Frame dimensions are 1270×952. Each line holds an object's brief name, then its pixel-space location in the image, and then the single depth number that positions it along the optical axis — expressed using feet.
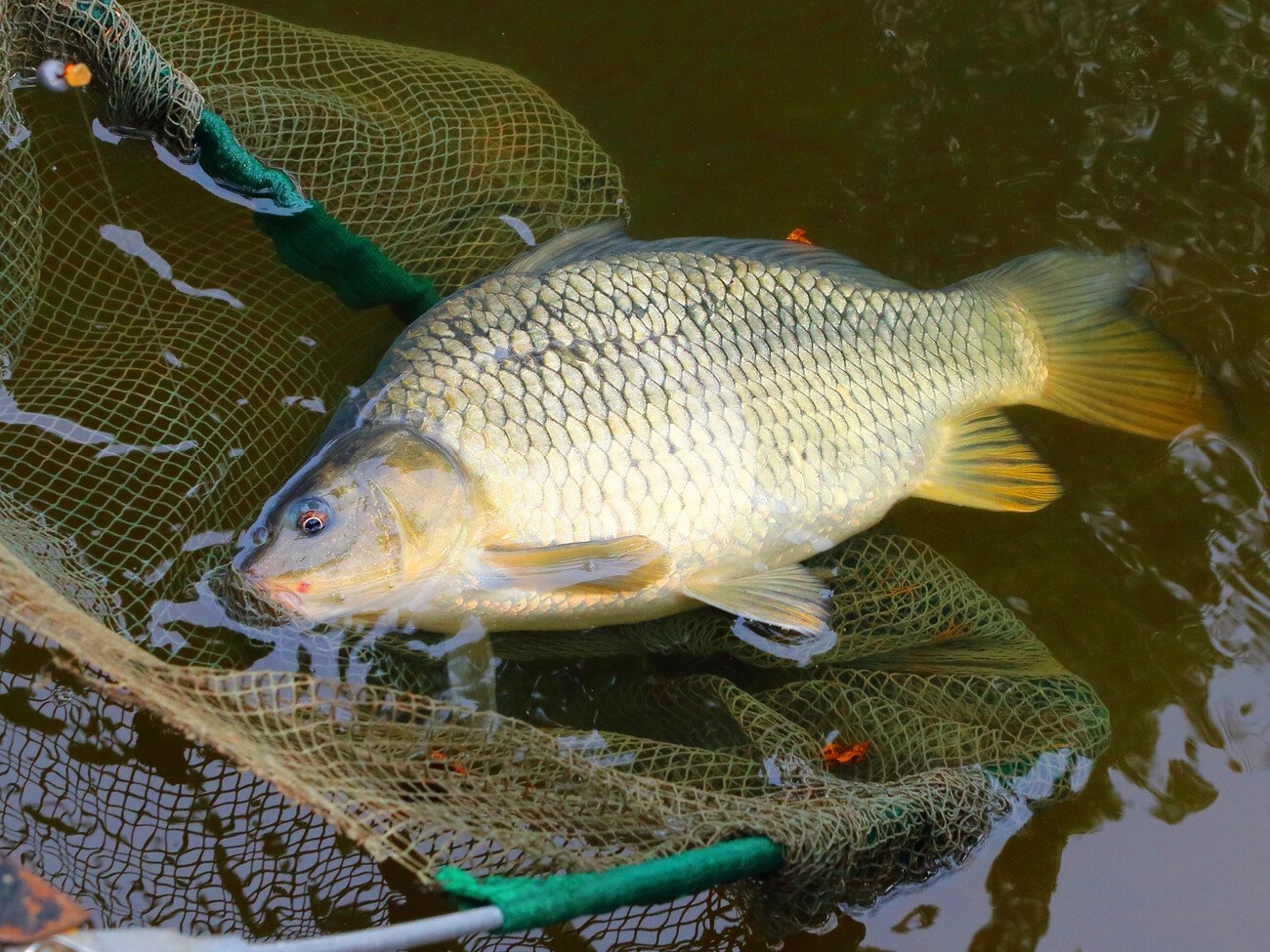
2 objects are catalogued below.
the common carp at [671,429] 7.32
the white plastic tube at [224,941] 3.68
